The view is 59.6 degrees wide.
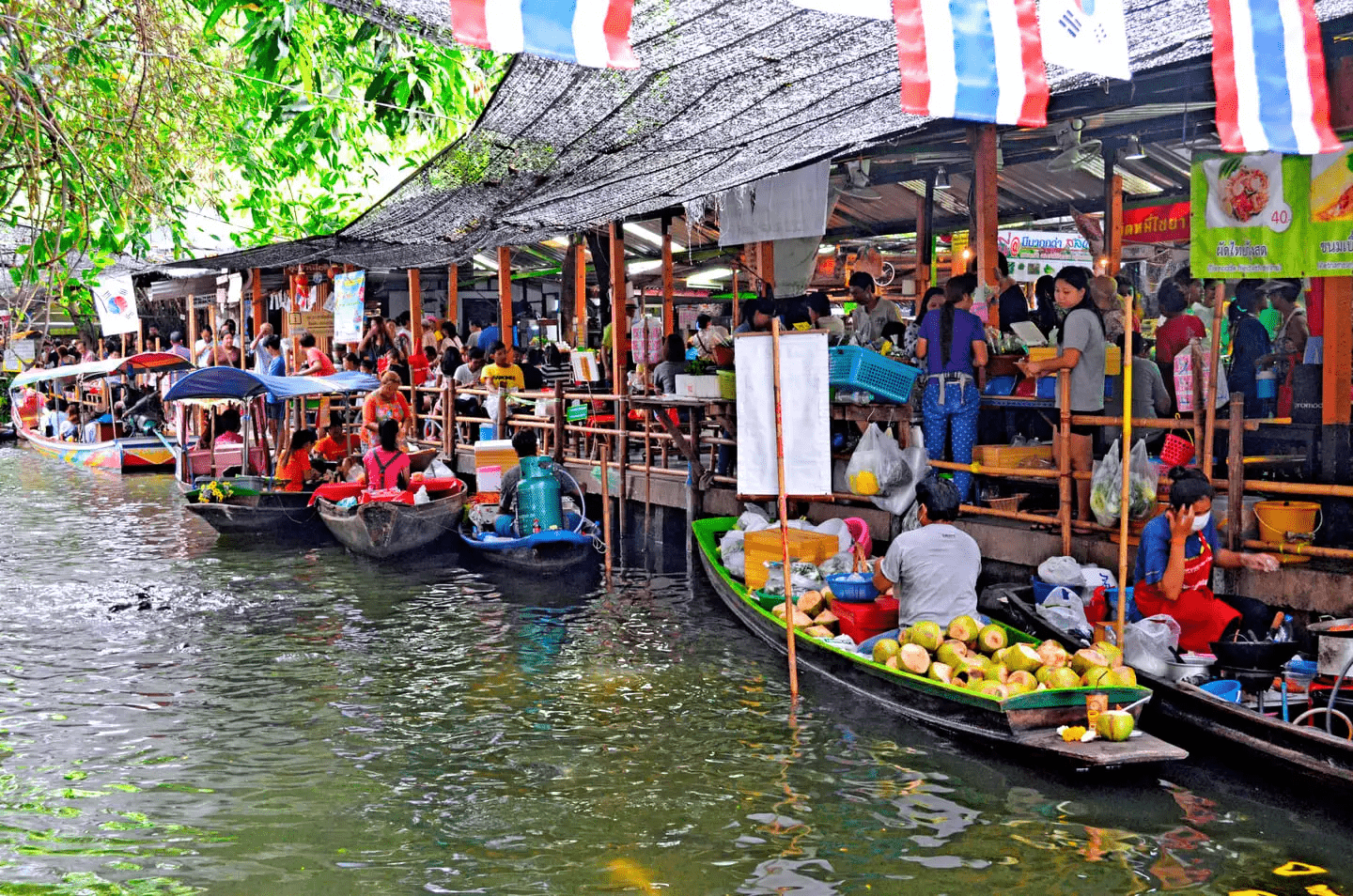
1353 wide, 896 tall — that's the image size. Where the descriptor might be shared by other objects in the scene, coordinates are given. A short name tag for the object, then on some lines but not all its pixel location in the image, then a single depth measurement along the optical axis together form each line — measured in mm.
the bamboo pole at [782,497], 7629
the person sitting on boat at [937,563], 7461
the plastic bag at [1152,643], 6867
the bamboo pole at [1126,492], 6816
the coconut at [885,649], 7383
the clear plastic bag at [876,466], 9914
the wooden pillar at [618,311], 14055
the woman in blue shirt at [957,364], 9766
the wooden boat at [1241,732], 5551
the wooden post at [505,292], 17656
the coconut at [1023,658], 6871
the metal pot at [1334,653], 6207
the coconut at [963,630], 7305
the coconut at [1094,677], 6406
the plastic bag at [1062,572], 8188
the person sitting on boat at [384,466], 14086
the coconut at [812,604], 8711
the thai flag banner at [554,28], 4301
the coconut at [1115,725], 6164
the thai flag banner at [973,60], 4922
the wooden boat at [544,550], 12508
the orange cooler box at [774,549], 9758
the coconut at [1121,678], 6352
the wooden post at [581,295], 17750
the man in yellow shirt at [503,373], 16703
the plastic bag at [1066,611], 7500
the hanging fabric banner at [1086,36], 5242
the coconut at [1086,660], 6648
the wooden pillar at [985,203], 10656
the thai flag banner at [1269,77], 5387
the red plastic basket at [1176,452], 8688
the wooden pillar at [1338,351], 7715
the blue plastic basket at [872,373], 10023
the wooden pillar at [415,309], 20094
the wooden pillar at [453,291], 19781
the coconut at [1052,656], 6887
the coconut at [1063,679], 6547
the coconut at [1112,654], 6758
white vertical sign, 8172
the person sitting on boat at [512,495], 13094
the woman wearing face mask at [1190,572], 7004
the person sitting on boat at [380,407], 15859
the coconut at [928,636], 7277
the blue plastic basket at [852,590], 8523
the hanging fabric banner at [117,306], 20094
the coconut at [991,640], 7211
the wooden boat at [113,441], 18797
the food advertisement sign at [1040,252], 15297
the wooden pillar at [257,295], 21984
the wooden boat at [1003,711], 6062
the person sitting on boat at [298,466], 15703
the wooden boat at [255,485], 14992
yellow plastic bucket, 7547
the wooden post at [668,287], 14539
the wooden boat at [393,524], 13328
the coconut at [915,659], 7152
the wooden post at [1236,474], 7582
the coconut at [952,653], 7117
